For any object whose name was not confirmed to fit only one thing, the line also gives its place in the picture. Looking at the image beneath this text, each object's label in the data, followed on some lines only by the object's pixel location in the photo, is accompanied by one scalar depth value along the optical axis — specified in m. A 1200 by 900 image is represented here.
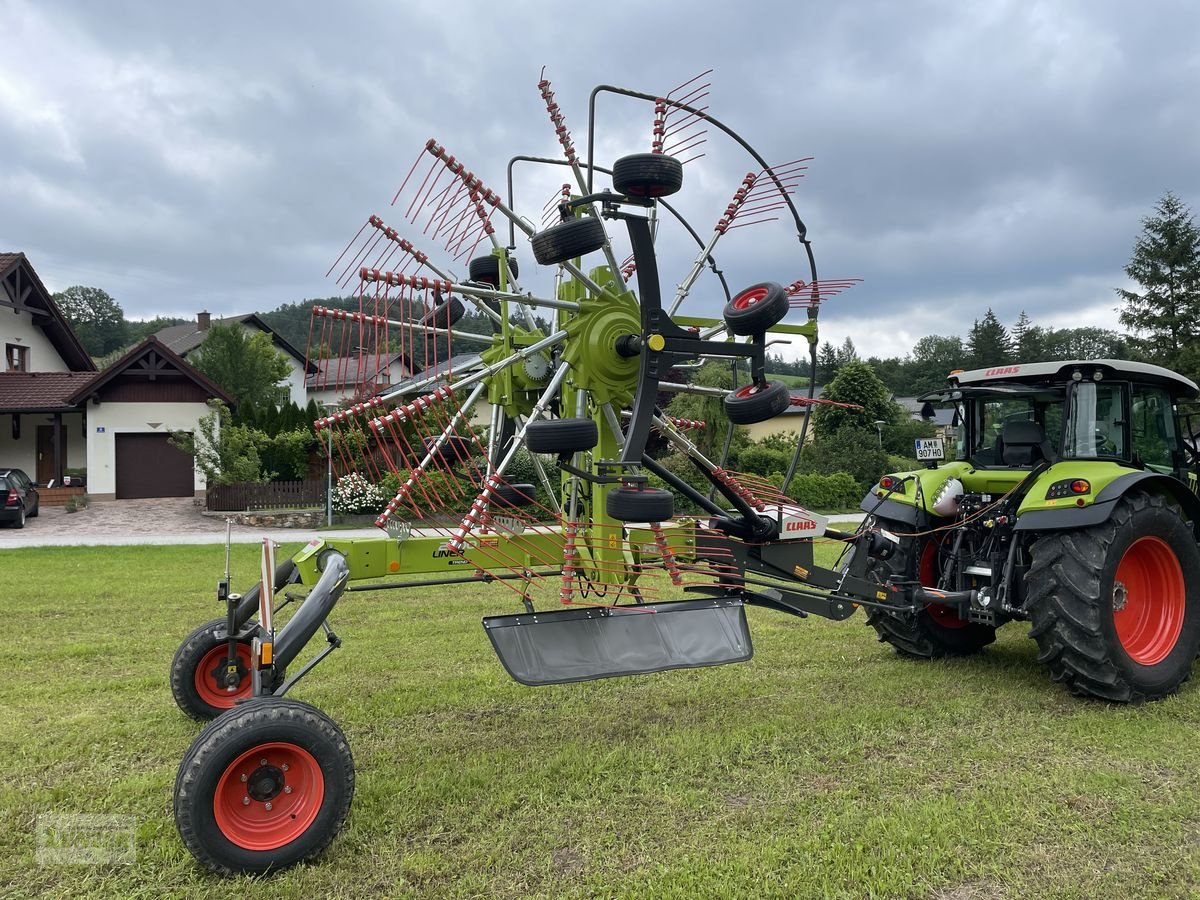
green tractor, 5.34
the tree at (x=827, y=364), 70.50
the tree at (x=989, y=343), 70.38
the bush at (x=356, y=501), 17.61
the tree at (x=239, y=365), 32.97
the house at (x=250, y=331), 37.69
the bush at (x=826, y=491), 23.23
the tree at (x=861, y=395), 34.15
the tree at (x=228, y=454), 21.05
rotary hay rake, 4.12
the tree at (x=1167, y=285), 34.00
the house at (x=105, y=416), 25.50
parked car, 19.00
